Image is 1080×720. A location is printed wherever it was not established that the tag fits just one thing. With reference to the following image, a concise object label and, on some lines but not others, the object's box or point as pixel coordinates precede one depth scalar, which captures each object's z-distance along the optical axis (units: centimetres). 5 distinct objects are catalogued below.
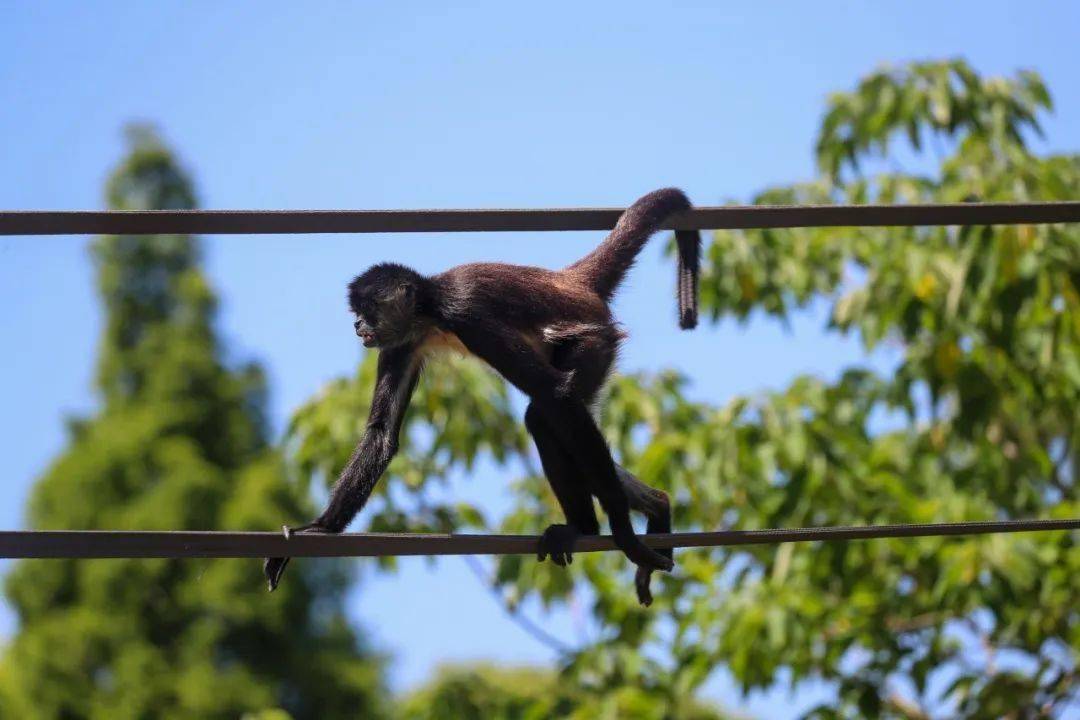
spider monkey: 1138
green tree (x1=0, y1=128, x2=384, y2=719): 4681
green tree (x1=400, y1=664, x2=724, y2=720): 1627
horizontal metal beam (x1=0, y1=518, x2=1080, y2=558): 827
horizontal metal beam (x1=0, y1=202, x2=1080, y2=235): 999
